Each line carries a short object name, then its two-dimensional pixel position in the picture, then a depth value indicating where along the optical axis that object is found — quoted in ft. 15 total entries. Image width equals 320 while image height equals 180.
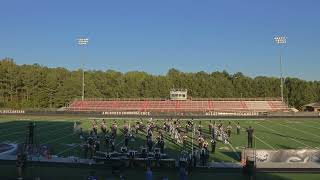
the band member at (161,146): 79.11
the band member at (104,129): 107.34
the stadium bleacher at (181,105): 241.76
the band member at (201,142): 76.90
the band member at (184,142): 88.86
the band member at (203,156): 69.36
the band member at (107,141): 85.32
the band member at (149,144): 78.92
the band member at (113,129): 97.96
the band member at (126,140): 88.22
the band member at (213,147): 84.64
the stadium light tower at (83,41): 238.48
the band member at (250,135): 78.79
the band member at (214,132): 102.32
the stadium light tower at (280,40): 222.09
